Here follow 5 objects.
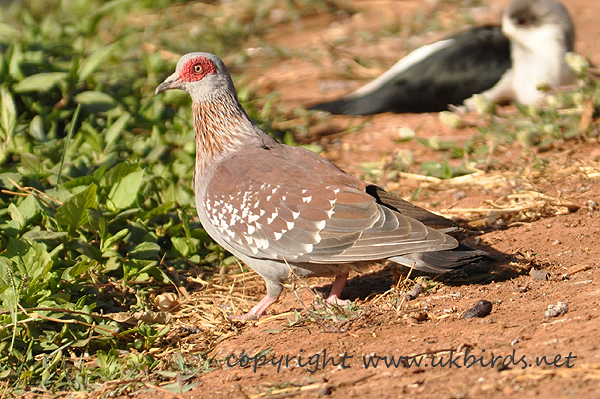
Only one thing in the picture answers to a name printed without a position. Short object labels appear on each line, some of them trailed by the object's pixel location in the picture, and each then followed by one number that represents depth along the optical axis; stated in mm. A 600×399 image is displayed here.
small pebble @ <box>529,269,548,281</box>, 7079
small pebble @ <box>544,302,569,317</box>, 6043
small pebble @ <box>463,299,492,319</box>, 6383
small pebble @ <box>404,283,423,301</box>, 7196
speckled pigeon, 6926
